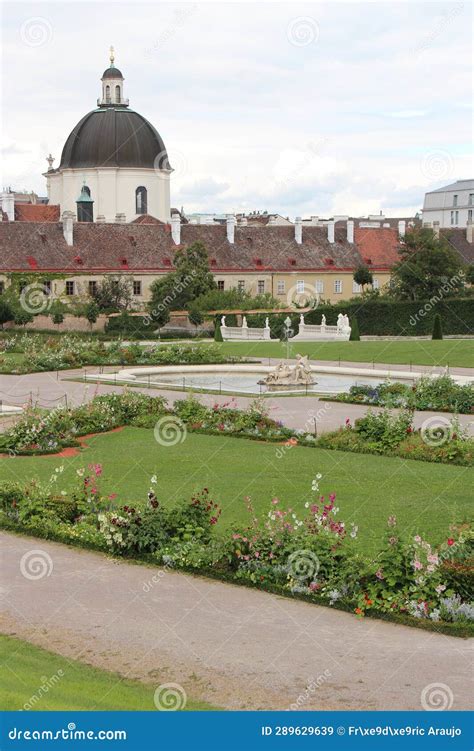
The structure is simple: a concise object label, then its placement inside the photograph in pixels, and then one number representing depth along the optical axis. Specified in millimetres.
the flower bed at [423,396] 24734
